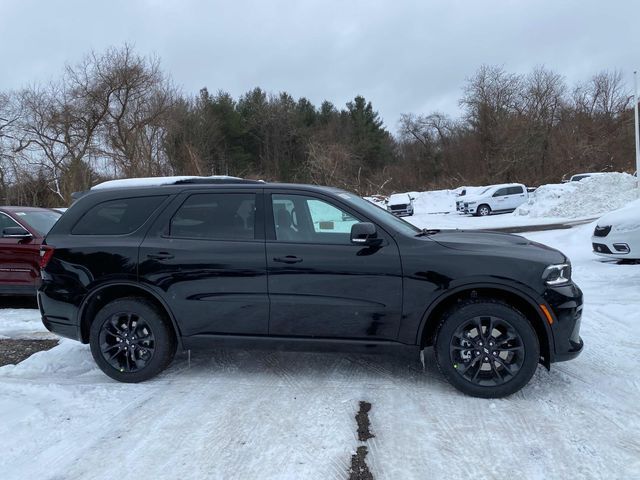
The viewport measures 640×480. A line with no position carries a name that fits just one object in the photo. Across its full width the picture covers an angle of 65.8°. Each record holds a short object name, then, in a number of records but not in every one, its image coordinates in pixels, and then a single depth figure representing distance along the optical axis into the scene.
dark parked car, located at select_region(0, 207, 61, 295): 7.18
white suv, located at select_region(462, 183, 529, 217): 28.73
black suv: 3.88
